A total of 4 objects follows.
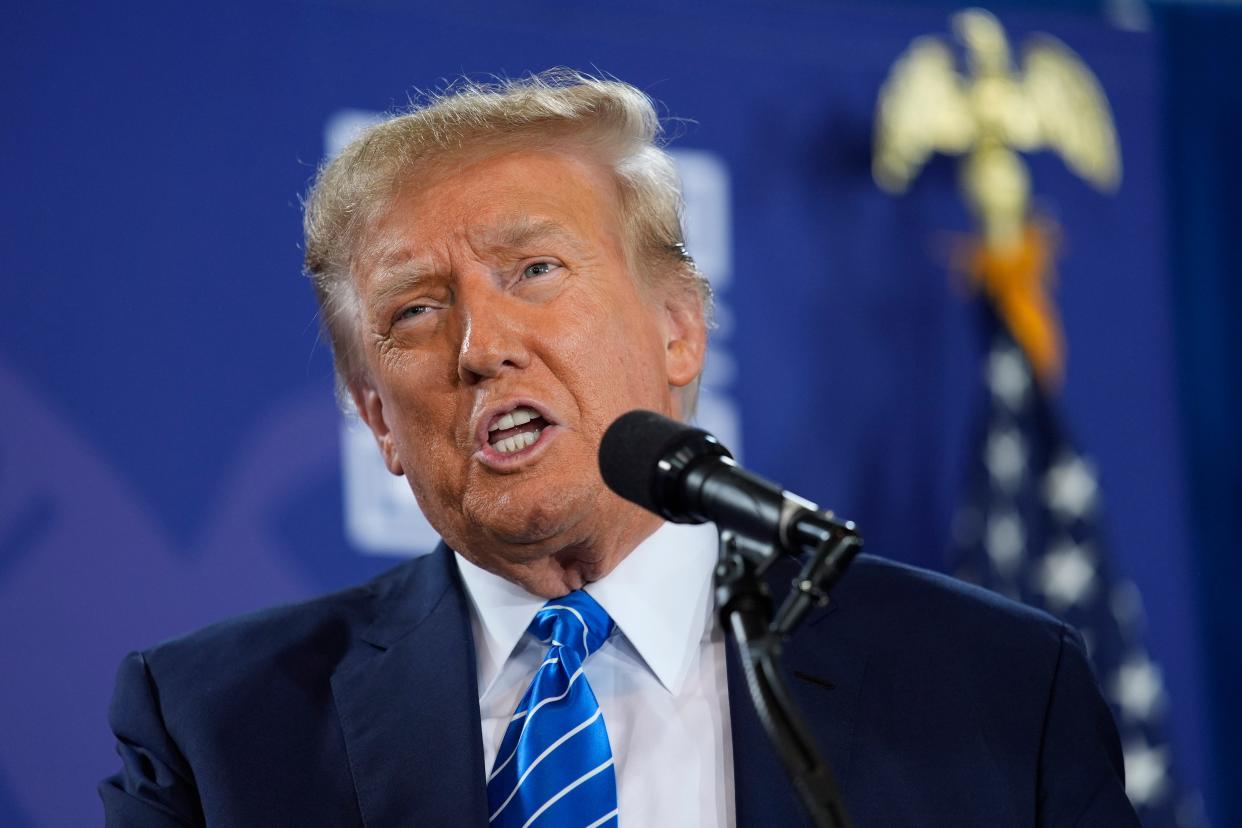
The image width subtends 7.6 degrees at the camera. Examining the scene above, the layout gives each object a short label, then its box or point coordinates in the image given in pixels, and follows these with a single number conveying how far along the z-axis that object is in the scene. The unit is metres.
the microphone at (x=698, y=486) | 4.16
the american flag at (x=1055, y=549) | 5.54
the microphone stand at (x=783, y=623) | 4.14
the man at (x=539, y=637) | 4.40
